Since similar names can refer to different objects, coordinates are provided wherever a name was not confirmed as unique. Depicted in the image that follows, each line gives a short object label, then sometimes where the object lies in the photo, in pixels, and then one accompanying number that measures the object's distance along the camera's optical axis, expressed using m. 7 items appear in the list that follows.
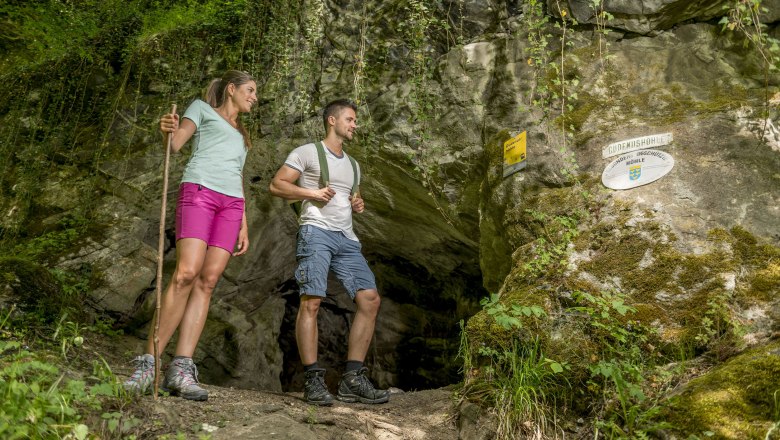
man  4.07
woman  3.51
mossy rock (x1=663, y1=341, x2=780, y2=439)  2.57
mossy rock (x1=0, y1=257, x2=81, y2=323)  4.73
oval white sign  3.97
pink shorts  3.64
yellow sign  4.62
